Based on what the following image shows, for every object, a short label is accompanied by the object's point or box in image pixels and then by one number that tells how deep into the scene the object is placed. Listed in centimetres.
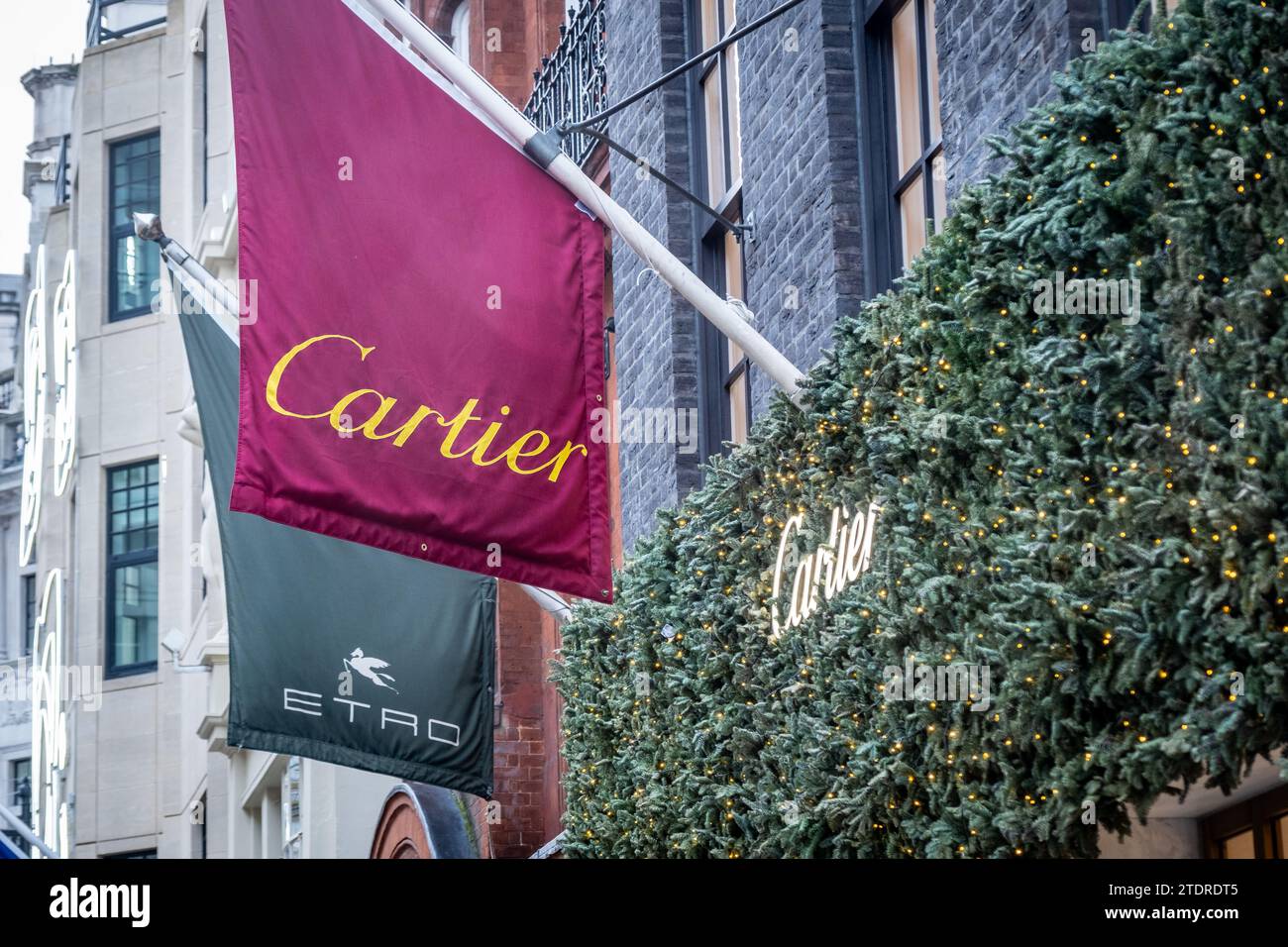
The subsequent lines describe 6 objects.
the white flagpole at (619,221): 1047
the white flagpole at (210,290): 1413
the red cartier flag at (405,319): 964
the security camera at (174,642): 3216
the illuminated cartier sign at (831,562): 977
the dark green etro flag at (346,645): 1346
